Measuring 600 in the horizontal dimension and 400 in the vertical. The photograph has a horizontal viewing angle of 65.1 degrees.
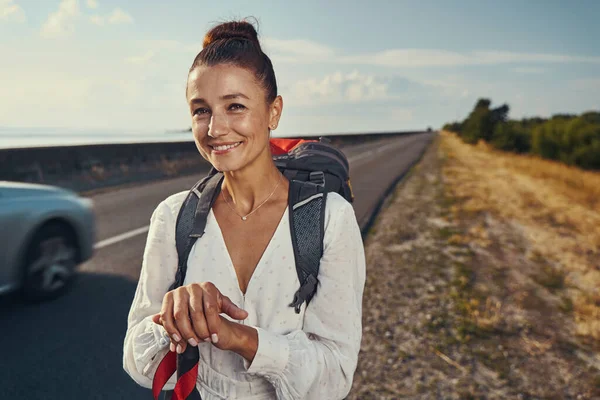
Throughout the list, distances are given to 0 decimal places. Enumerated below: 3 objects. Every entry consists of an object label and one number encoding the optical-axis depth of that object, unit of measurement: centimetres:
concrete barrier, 1157
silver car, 441
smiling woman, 137
